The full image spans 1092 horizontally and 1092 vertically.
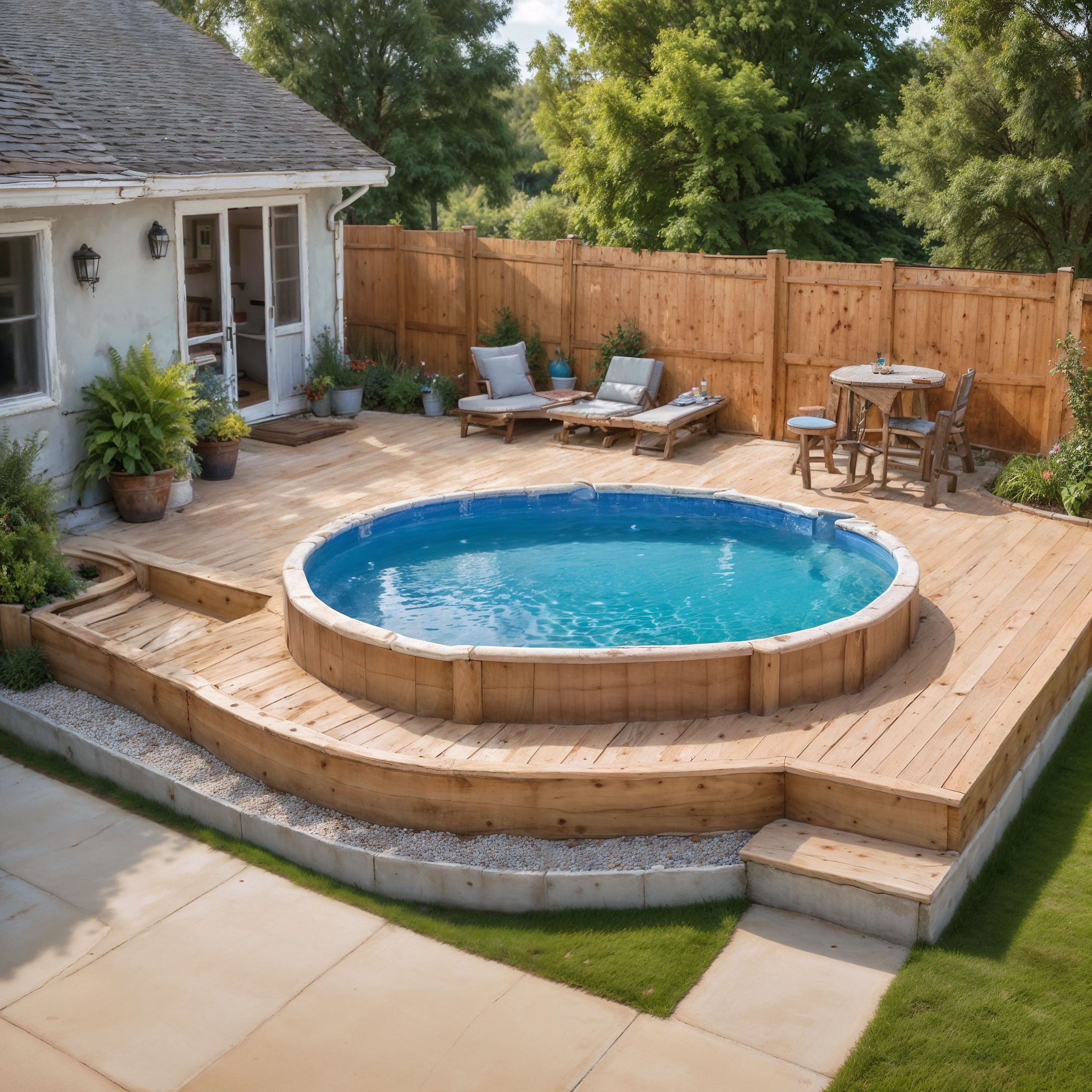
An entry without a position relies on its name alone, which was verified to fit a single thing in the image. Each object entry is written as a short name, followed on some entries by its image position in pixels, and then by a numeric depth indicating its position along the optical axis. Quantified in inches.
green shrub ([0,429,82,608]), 320.5
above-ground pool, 261.7
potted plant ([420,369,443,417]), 565.9
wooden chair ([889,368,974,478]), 432.8
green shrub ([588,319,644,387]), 535.5
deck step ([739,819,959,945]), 211.9
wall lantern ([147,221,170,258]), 438.3
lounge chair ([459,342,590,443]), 519.8
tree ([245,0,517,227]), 1083.3
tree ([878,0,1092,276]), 760.3
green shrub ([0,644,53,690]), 308.5
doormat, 510.9
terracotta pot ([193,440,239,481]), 447.2
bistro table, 430.3
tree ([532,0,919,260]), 874.1
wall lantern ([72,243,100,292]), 401.1
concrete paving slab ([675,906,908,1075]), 189.6
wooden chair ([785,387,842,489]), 439.5
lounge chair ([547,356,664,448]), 502.6
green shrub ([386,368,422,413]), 571.2
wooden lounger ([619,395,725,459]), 483.5
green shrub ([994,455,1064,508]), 415.2
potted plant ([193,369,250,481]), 446.6
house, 386.3
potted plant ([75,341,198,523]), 395.9
